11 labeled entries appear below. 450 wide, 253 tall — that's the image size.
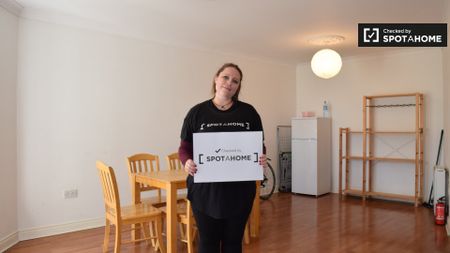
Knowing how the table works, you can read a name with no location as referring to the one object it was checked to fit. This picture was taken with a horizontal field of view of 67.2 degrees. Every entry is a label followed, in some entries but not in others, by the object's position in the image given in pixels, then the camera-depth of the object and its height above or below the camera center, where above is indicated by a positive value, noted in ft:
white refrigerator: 18.67 -1.75
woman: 5.36 -0.98
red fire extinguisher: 12.69 -3.36
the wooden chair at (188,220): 9.57 -2.74
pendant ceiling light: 14.05 +2.54
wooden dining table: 9.28 -1.90
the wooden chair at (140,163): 11.64 -1.33
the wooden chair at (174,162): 12.71 -1.40
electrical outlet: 12.19 -2.45
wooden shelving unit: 16.22 -1.49
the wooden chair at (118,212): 8.81 -2.44
